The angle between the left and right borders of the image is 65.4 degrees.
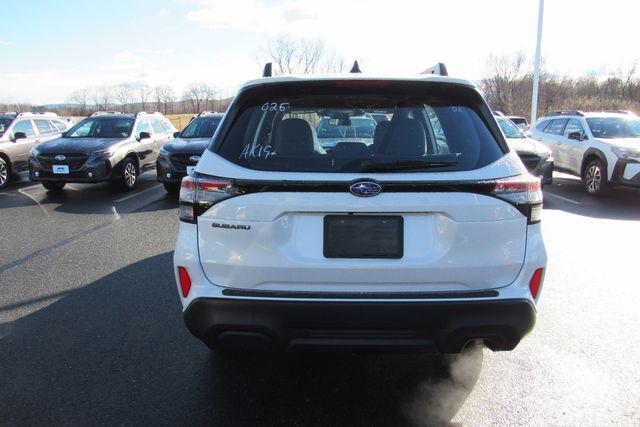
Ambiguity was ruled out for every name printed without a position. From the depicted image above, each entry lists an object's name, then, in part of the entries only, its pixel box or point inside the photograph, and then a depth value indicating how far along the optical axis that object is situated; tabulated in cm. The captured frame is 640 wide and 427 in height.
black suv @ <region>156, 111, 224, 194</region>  969
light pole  2319
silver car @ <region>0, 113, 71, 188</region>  1188
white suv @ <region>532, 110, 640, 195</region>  959
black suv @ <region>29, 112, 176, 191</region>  1002
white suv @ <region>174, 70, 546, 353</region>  238
